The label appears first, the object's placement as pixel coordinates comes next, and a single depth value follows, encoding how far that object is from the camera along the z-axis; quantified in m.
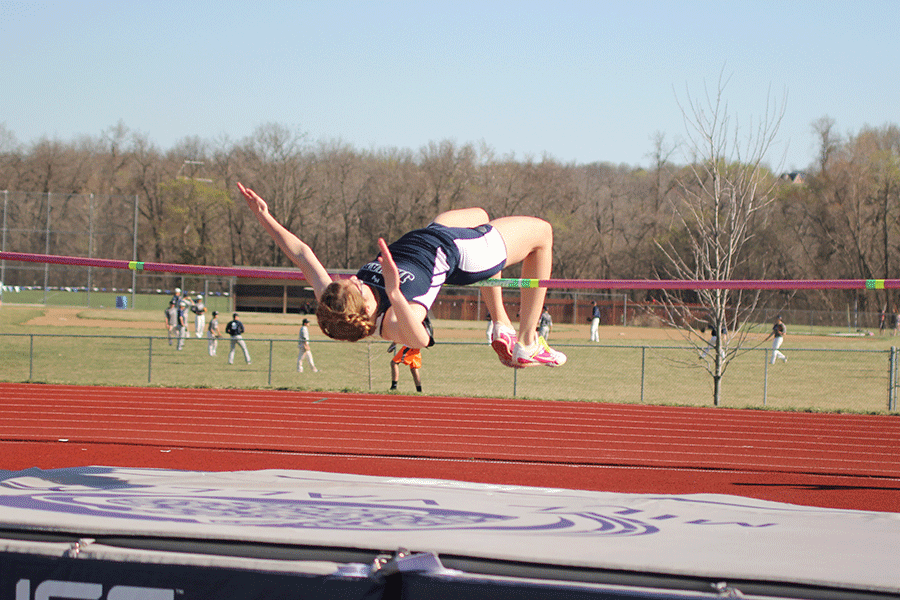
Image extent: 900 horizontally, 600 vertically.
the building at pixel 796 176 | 103.62
